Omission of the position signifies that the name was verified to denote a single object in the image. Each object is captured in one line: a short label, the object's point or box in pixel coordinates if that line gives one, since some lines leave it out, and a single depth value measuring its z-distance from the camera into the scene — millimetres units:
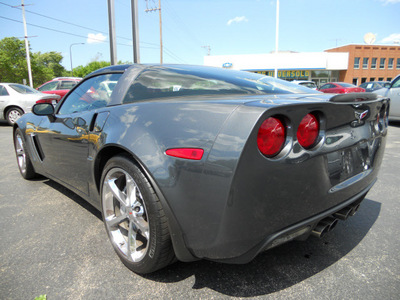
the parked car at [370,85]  18281
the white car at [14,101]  9805
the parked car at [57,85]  12844
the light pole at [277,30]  26470
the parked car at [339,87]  13633
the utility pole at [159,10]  33250
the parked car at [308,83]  18928
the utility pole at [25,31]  24547
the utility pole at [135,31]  10398
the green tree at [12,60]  37719
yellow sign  40938
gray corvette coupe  1320
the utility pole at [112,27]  10164
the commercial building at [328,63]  40156
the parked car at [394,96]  8242
